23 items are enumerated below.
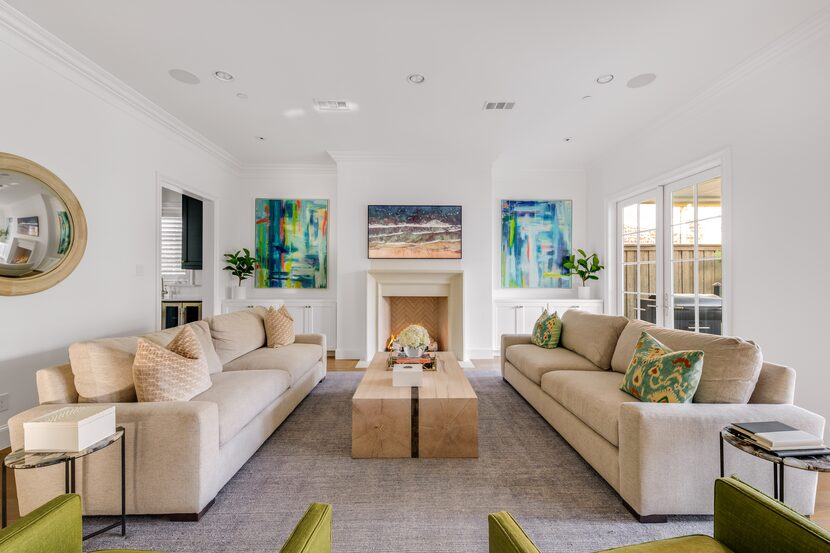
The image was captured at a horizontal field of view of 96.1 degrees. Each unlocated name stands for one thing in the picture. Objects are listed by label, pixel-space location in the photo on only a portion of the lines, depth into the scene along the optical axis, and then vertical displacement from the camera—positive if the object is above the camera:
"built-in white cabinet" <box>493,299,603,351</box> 5.47 -0.52
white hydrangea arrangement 3.26 -0.54
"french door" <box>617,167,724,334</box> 3.57 +0.25
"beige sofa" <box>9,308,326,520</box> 1.71 -0.86
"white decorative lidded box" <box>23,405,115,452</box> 1.44 -0.61
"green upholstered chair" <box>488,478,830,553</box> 0.87 -0.64
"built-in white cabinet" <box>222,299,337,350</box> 5.51 -0.59
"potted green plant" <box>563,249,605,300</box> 5.44 +0.14
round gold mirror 2.53 +0.35
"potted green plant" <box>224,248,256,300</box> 5.38 +0.13
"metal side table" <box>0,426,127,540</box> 1.37 -0.69
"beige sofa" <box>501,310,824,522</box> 1.72 -0.75
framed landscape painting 5.20 +0.62
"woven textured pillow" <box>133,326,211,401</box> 1.95 -0.52
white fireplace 5.08 -0.30
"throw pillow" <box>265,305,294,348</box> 3.84 -0.55
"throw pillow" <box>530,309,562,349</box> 3.76 -0.56
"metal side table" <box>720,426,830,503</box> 1.30 -0.66
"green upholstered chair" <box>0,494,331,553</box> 0.85 -0.62
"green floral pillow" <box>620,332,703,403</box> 1.88 -0.52
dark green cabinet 5.52 +0.64
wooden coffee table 2.36 -0.95
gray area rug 1.62 -1.15
